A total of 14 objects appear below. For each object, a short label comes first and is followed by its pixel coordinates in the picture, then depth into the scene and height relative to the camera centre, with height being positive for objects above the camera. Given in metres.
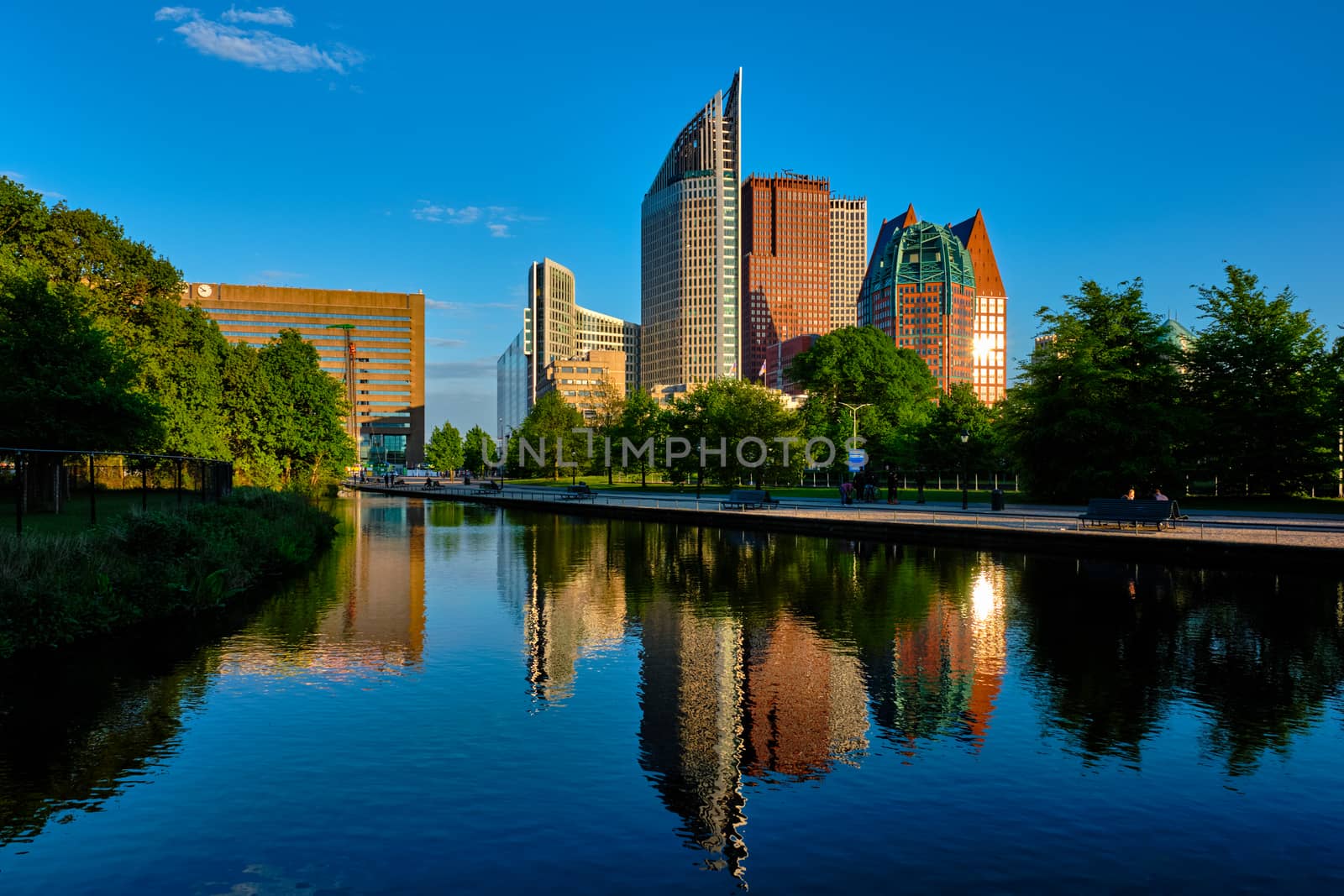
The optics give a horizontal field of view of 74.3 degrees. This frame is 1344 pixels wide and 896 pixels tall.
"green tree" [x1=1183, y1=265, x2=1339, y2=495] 50.16 +4.18
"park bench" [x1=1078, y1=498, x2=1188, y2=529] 31.06 -1.65
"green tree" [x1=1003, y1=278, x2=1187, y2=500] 50.91 +3.72
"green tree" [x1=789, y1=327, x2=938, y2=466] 81.88 +8.62
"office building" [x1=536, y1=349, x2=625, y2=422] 121.50 +10.36
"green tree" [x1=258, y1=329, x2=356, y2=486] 67.44 +4.69
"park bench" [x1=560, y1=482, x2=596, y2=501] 68.38 -1.94
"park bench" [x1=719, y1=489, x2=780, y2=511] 50.41 -1.81
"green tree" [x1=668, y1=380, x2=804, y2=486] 70.75 +2.58
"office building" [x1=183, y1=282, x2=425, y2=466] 194.38 +32.80
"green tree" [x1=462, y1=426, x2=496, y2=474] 158.75 +3.76
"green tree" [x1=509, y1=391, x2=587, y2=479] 115.06 +3.95
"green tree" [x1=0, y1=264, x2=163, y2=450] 32.44 +3.53
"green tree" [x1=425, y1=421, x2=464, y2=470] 181.88 +4.27
